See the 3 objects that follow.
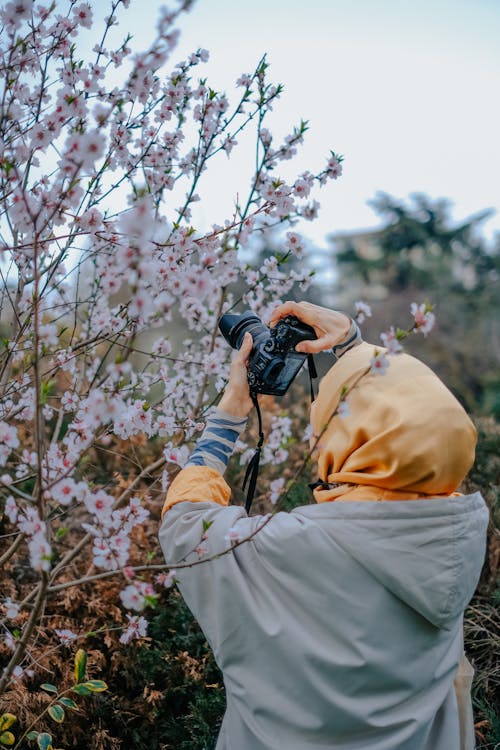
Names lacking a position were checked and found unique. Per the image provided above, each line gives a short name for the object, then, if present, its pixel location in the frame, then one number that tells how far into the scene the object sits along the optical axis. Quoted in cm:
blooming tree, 126
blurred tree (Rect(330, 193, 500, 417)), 1045
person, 120
